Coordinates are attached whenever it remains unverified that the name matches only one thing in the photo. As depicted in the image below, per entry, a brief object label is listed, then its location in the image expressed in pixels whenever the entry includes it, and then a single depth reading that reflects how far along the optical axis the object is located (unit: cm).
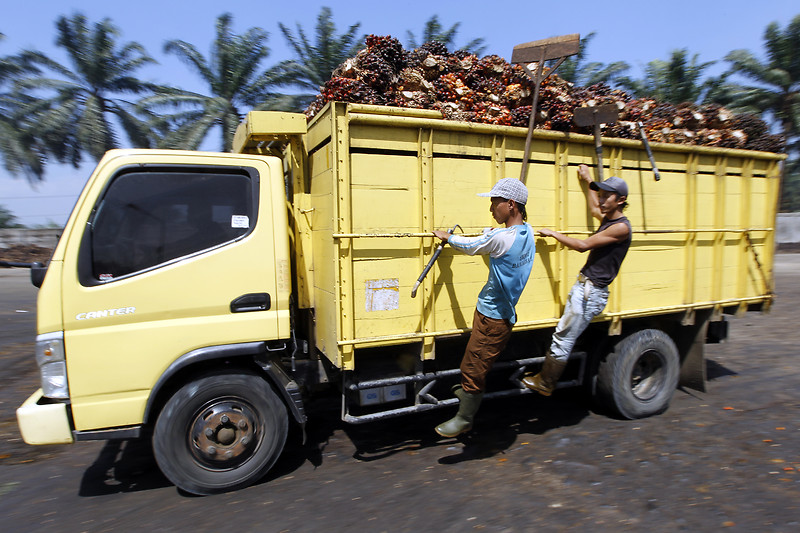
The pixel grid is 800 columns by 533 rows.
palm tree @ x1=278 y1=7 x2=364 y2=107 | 1686
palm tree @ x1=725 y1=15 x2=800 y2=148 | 1850
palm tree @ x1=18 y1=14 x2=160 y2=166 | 1711
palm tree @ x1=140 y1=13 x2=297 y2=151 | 1734
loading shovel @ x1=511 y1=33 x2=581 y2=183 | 446
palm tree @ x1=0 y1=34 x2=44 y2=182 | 1666
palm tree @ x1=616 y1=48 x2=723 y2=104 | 1792
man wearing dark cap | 412
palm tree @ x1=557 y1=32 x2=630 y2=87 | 1798
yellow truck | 329
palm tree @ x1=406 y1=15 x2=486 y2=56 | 1792
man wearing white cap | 365
